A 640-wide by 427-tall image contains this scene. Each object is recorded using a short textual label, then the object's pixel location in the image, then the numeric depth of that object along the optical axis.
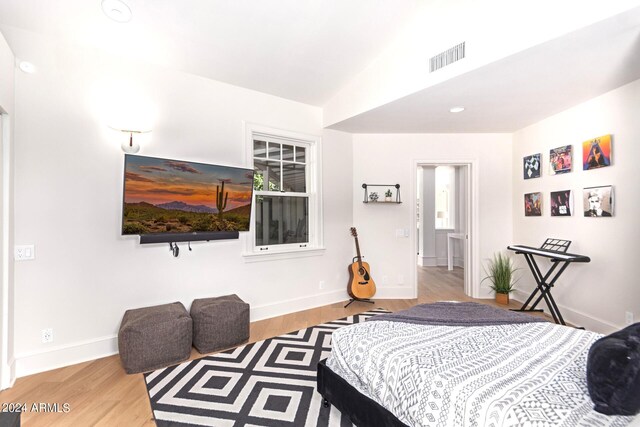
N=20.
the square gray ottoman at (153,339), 2.37
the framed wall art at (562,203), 3.44
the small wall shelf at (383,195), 4.42
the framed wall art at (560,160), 3.45
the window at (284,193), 3.66
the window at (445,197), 7.29
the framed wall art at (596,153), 2.98
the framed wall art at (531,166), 3.91
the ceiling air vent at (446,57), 2.57
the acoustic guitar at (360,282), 4.11
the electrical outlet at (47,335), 2.42
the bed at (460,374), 1.12
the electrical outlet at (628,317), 2.79
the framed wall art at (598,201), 2.97
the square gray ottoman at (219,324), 2.73
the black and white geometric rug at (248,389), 1.83
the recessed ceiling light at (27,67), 2.35
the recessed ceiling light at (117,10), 2.19
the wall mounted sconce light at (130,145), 2.68
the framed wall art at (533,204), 3.91
